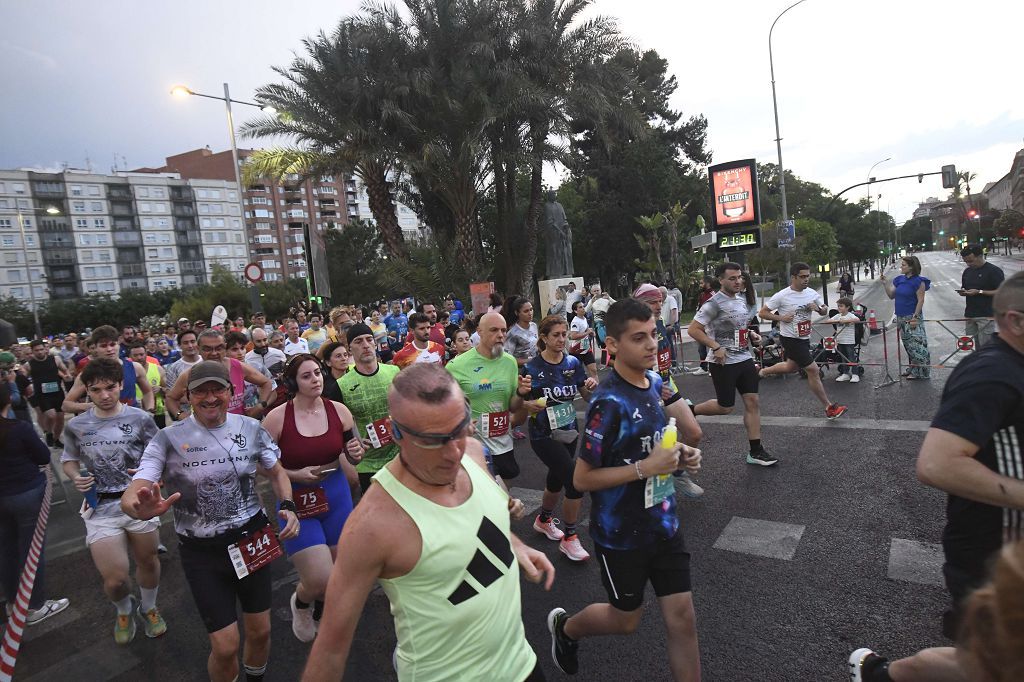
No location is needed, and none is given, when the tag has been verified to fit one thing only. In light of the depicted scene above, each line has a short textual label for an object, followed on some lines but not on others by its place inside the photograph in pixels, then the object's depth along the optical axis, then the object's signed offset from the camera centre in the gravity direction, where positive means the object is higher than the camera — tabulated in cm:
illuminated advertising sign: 2352 +315
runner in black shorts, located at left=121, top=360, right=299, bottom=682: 295 -104
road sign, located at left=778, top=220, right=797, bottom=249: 2316 +126
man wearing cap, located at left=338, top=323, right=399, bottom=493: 439 -71
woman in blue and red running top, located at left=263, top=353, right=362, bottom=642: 356 -101
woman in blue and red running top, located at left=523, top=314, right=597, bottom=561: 461 -101
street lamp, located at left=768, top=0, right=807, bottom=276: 2691 +673
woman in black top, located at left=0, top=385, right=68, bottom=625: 435 -116
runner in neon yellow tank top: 168 -76
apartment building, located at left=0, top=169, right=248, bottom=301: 8475 +1594
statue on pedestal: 2538 +213
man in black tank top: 988 -72
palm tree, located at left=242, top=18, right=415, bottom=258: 1827 +671
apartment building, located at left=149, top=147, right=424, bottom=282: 9975 +1864
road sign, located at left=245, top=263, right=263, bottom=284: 1412 +114
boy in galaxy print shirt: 258 -100
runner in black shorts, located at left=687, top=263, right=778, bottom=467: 602 -78
